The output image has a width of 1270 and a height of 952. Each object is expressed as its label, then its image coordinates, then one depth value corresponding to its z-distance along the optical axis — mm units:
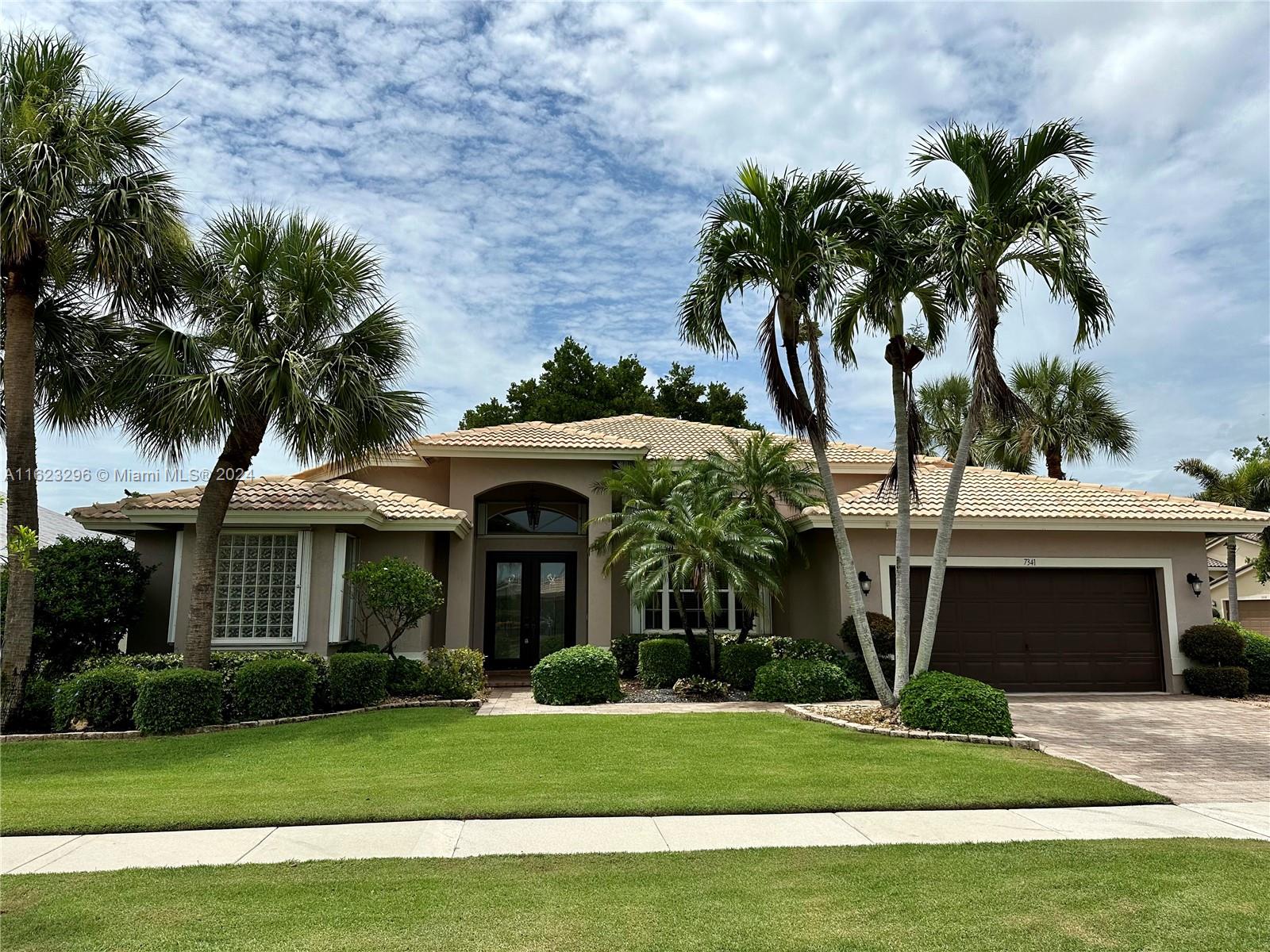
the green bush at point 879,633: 14266
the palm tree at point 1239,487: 22312
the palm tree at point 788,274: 11344
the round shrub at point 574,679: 13227
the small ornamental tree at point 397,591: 13258
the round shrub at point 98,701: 10648
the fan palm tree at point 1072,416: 24672
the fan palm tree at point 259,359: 11672
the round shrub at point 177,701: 10492
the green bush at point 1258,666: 15383
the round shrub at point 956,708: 10062
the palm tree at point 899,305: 11281
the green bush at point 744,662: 14641
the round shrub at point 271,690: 11383
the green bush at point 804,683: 13273
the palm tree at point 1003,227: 10336
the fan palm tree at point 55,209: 10492
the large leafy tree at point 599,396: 34844
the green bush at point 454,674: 13719
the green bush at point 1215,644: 15055
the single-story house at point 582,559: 13961
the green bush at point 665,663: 15094
